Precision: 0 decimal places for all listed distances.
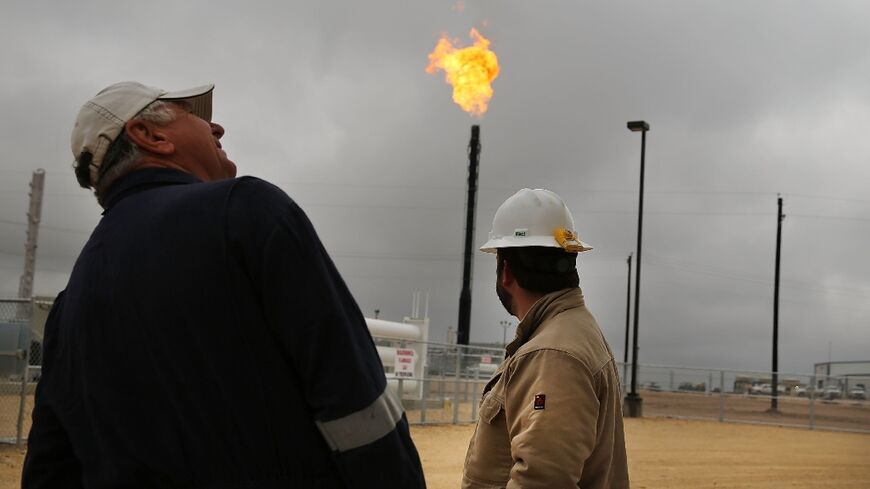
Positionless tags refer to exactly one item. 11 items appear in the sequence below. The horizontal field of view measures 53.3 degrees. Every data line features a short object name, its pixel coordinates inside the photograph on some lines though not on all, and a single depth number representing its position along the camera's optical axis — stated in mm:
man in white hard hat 2473
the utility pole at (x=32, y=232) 28469
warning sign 19531
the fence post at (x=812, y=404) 26391
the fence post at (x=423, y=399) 19125
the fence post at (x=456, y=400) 20047
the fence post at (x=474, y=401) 20516
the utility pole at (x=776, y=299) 35250
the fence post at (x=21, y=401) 11291
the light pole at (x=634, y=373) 26375
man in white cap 1579
